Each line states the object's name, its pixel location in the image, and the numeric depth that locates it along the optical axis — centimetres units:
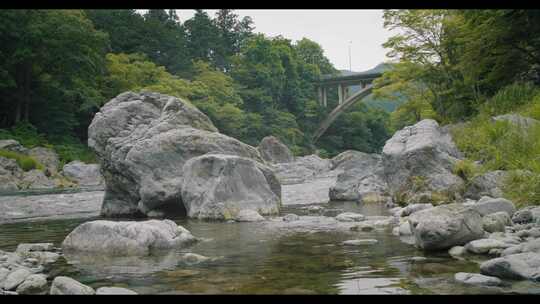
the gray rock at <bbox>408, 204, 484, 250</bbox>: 652
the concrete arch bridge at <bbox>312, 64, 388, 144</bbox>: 5014
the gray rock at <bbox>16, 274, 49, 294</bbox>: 508
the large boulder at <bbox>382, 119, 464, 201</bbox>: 1327
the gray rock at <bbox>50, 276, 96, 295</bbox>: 471
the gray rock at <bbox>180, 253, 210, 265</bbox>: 658
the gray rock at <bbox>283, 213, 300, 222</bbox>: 1112
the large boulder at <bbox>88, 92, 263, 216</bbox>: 1335
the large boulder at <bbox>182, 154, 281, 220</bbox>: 1207
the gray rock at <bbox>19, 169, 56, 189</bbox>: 2416
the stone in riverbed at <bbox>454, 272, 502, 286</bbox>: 465
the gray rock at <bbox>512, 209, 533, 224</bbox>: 775
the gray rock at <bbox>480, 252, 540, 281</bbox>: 470
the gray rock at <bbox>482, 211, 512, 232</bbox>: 743
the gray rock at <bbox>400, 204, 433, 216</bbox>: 1073
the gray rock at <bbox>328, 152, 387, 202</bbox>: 1653
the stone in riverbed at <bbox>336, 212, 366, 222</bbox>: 1062
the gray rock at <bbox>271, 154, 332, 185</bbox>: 3298
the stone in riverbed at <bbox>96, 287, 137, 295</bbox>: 460
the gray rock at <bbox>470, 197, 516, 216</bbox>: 848
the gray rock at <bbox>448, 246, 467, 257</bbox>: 621
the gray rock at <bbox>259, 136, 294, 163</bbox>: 4738
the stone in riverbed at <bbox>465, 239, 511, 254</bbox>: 614
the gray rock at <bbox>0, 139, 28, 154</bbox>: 2884
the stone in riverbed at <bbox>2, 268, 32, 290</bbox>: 516
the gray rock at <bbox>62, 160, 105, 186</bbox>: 2802
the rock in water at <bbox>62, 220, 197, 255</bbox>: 731
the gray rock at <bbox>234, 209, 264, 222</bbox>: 1149
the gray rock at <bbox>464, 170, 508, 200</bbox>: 1109
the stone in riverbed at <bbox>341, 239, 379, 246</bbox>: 750
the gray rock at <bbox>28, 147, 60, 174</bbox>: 2955
